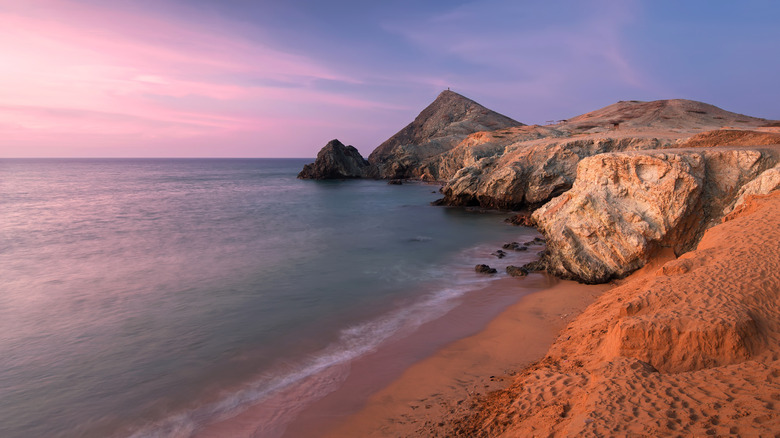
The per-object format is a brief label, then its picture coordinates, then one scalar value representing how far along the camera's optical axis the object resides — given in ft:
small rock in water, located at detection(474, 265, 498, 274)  49.98
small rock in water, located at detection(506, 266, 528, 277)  47.33
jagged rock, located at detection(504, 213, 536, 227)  80.58
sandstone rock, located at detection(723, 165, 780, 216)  36.24
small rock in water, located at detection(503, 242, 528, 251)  60.64
